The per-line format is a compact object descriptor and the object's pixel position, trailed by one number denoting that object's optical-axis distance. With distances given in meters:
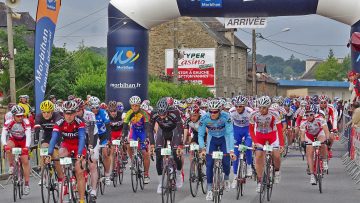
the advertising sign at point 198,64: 61.59
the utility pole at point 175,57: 40.69
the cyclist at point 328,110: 20.79
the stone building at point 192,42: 61.78
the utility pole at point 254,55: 46.52
